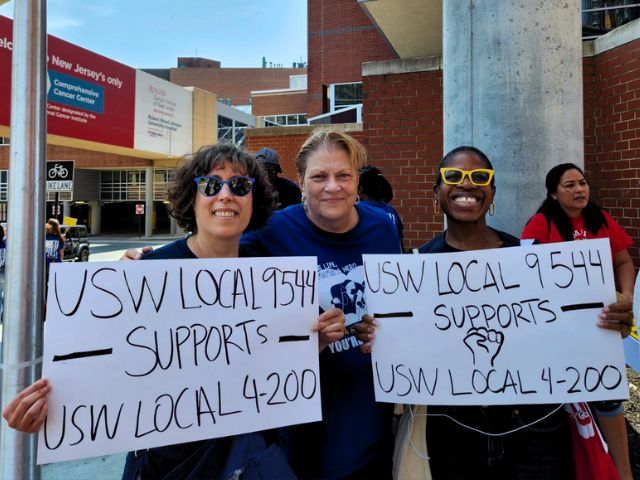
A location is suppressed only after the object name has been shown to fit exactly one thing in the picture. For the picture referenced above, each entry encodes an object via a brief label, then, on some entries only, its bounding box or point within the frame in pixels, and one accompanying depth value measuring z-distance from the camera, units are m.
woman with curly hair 1.49
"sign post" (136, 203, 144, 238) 31.40
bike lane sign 9.52
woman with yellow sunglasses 1.71
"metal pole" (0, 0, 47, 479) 1.94
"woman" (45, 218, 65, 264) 11.95
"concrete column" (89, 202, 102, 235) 38.16
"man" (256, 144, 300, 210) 4.63
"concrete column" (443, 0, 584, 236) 3.04
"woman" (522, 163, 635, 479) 2.85
